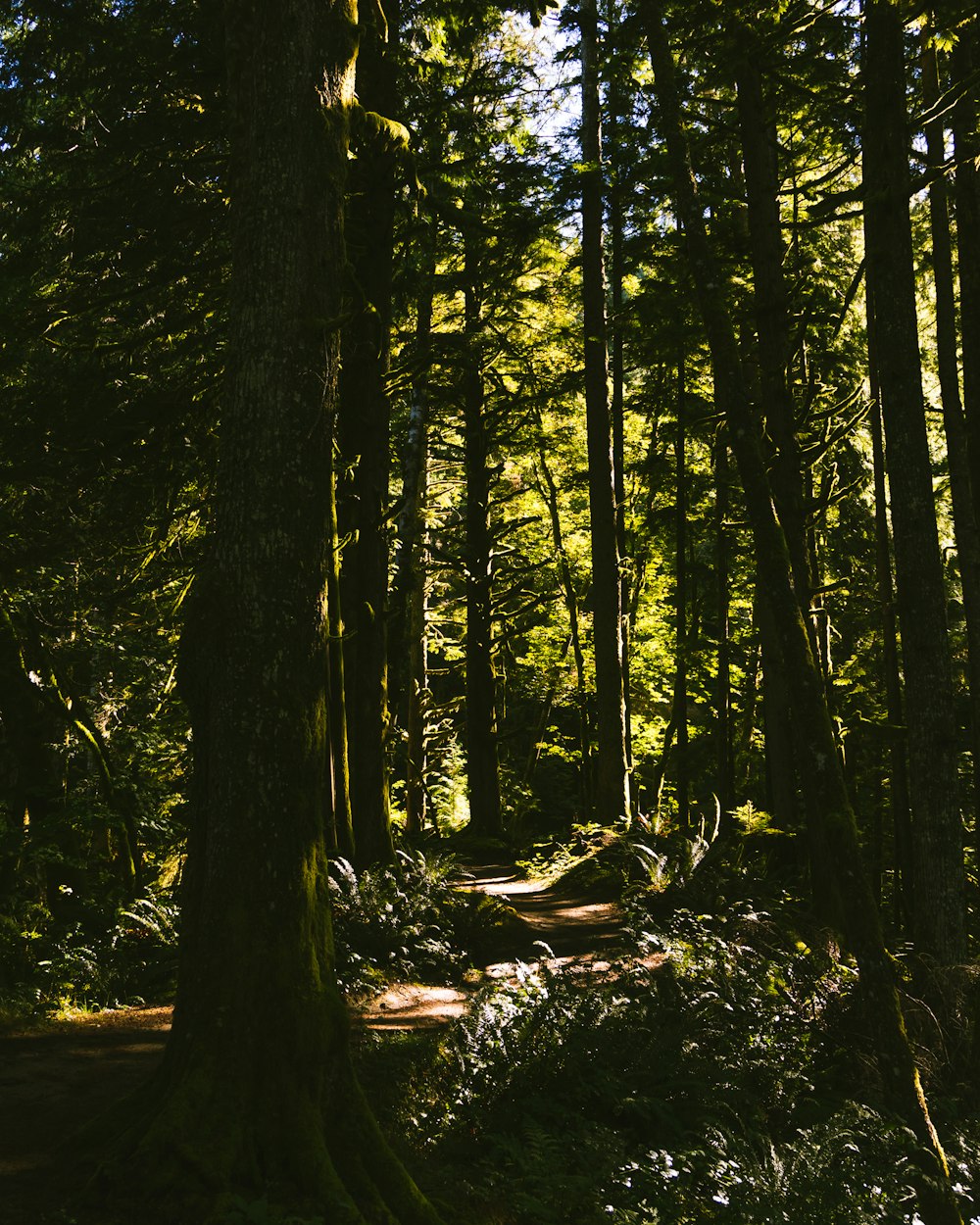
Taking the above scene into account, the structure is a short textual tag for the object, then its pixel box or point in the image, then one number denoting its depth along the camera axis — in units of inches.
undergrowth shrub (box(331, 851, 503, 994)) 334.6
